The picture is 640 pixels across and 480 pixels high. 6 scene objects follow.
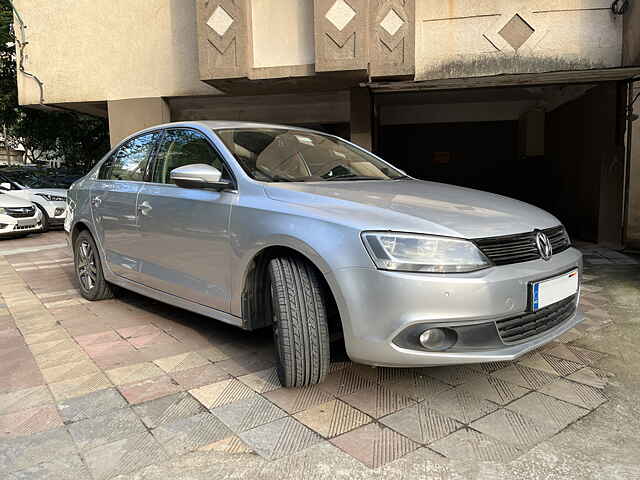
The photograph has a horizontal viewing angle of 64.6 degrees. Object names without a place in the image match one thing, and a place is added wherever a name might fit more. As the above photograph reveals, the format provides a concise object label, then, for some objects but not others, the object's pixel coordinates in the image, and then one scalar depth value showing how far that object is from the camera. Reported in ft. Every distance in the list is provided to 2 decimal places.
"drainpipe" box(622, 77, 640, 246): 23.30
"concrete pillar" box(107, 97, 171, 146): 28.99
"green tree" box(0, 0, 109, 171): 43.00
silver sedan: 7.48
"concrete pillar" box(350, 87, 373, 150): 26.61
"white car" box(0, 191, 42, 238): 31.01
